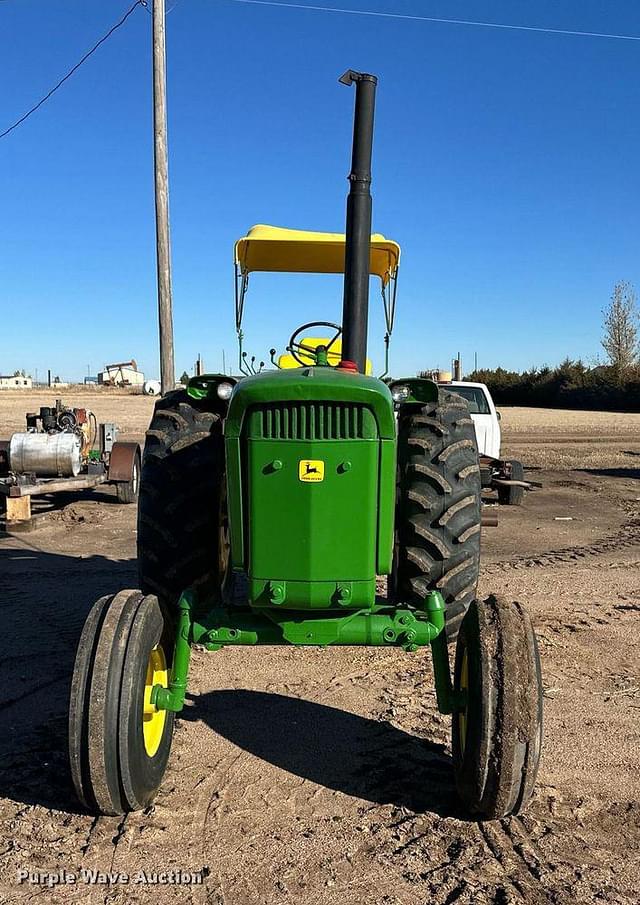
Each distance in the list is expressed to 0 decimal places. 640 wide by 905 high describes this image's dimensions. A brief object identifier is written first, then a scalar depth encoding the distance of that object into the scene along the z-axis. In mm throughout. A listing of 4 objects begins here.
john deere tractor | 2943
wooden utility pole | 11055
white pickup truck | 10477
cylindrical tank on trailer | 9922
